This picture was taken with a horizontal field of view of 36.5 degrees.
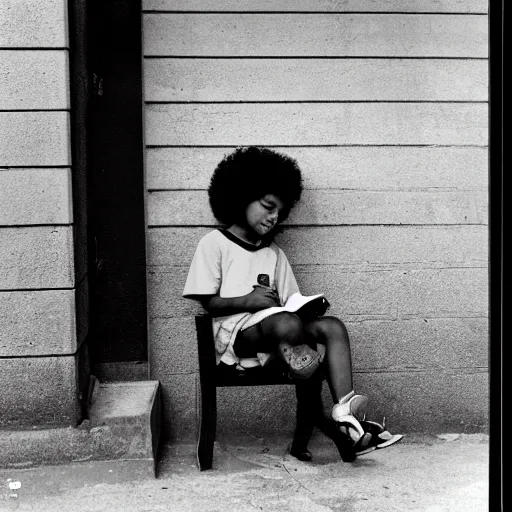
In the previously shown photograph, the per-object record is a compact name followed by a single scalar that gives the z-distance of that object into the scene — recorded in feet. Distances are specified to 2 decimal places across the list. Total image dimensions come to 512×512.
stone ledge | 12.22
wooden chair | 12.80
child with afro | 12.32
